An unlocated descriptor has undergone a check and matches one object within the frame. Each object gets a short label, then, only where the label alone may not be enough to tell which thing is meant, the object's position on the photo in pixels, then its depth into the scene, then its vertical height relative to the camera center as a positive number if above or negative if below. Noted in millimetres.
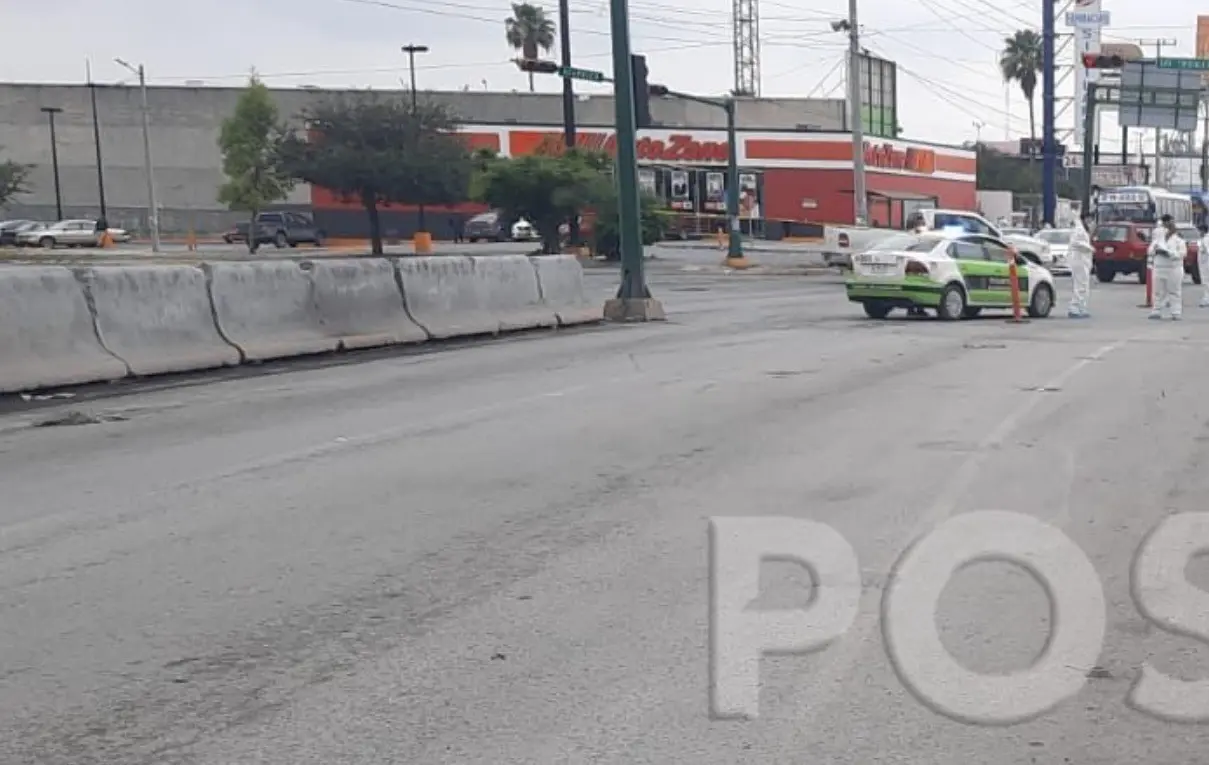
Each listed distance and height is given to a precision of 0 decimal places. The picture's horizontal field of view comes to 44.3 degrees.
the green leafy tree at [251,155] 64812 +3190
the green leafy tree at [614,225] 49344 -379
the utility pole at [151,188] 58688 +1795
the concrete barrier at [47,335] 13570 -936
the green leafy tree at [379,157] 55781 +2497
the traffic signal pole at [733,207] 44609 +101
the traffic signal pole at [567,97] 43594 +3891
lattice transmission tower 111938 +12462
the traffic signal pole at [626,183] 23219 +487
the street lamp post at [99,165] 78250 +3745
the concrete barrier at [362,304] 17944 -998
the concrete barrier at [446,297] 19422 -1026
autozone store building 73375 +1508
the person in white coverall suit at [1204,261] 29484 -1364
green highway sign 55031 +4809
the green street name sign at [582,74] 30141 +2889
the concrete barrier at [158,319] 14719 -892
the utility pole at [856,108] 45250 +3018
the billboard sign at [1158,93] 60406 +4113
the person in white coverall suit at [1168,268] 24359 -1223
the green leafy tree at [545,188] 48688 +961
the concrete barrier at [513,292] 20953 -1060
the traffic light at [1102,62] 49938 +4548
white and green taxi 24156 -1207
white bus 60656 -376
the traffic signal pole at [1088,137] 55875 +2318
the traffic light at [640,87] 23484 +2025
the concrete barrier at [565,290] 22484 -1124
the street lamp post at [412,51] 71500 +8305
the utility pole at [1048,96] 57438 +4012
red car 40594 -1466
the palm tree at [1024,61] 101250 +9519
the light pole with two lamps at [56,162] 77875 +3932
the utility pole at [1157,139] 76019 +3559
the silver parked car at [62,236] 66000 -37
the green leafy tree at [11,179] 74250 +2915
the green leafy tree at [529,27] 106875 +13747
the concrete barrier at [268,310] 16297 -932
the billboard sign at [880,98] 83312 +6170
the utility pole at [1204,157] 96950 +2458
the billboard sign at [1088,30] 68775 +7746
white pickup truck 40688 -934
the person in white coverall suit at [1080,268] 25484 -1228
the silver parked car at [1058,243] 43531 -1340
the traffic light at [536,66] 31141 +3191
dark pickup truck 65500 -161
